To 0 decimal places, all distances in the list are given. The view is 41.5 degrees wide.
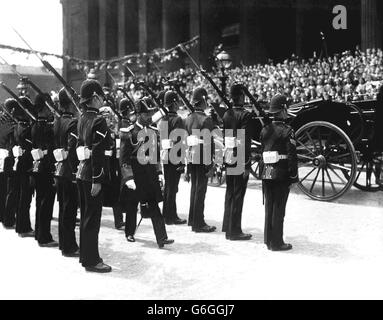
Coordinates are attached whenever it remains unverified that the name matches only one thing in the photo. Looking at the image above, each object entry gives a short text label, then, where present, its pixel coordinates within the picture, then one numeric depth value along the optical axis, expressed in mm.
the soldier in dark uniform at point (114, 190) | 7086
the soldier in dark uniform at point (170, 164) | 7625
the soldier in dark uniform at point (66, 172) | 5809
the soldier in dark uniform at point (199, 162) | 7023
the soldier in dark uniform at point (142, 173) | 6078
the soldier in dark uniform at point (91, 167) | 5070
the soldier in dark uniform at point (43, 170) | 6312
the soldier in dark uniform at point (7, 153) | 7516
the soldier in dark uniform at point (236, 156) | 6402
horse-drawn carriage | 8023
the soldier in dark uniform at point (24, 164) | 6922
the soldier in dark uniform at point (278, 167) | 5801
